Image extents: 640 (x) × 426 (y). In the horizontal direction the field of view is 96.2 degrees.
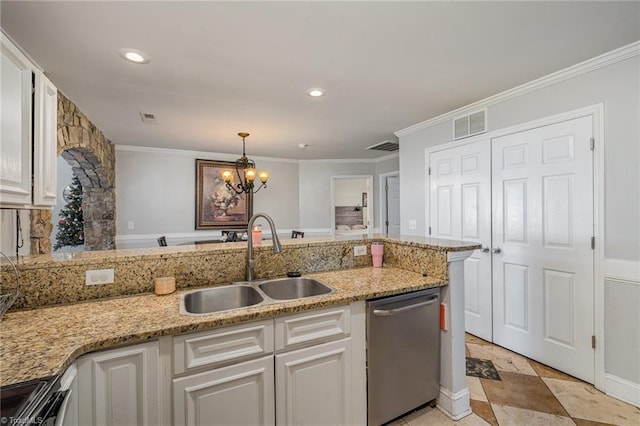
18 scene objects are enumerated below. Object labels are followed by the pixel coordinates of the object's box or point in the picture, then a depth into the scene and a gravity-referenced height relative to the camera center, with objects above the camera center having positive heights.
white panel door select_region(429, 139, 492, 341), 2.84 +0.03
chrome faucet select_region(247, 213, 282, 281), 1.74 -0.20
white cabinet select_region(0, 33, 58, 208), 1.24 +0.40
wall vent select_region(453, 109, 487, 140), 2.86 +0.93
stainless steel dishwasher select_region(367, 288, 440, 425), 1.59 -0.82
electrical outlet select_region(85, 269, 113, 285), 1.49 -0.32
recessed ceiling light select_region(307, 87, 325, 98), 2.51 +1.10
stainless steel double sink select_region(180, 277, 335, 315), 1.60 -0.47
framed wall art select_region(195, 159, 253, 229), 5.04 +0.26
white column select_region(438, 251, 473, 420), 1.81 -0.87
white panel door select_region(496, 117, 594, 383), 2.17 -0.26
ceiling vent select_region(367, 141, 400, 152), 4.51 +1.12
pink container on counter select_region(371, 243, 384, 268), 2.22 -0.31
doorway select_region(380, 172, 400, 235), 5.82 +0.23
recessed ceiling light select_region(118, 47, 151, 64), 1.87 +1.08
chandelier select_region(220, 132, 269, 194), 3.90 +0.57
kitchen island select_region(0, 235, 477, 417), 1.03 -0.44
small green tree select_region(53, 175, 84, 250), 4.73 -0.09
